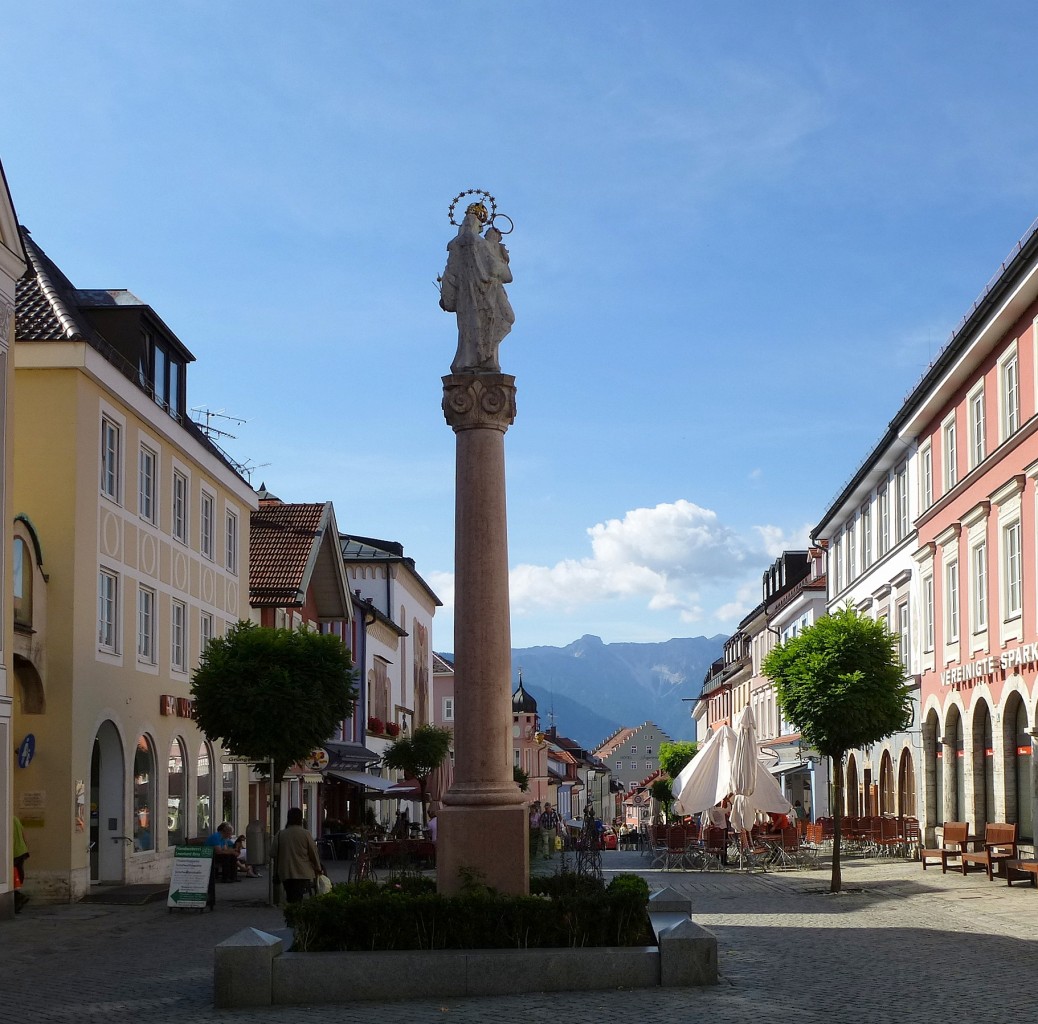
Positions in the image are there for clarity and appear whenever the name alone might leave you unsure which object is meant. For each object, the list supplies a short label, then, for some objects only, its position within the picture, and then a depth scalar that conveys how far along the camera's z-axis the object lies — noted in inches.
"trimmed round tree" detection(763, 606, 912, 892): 1094.4
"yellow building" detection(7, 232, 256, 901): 1010.1
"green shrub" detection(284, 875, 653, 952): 527.2
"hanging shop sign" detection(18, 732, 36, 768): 998.4
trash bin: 1327.5
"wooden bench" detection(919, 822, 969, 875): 1150.3
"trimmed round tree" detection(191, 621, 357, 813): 1038.4
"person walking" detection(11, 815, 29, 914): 925.8
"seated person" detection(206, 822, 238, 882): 1213.1
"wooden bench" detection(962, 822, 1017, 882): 1043.9
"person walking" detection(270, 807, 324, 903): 827.4
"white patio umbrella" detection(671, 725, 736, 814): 1267.2
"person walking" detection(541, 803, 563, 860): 1749.5
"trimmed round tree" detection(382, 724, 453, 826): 2132.1
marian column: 573.6
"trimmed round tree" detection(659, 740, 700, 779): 3193.9
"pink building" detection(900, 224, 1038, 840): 1143.0
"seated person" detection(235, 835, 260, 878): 1327.5
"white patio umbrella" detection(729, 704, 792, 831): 1228.5
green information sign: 917.2
